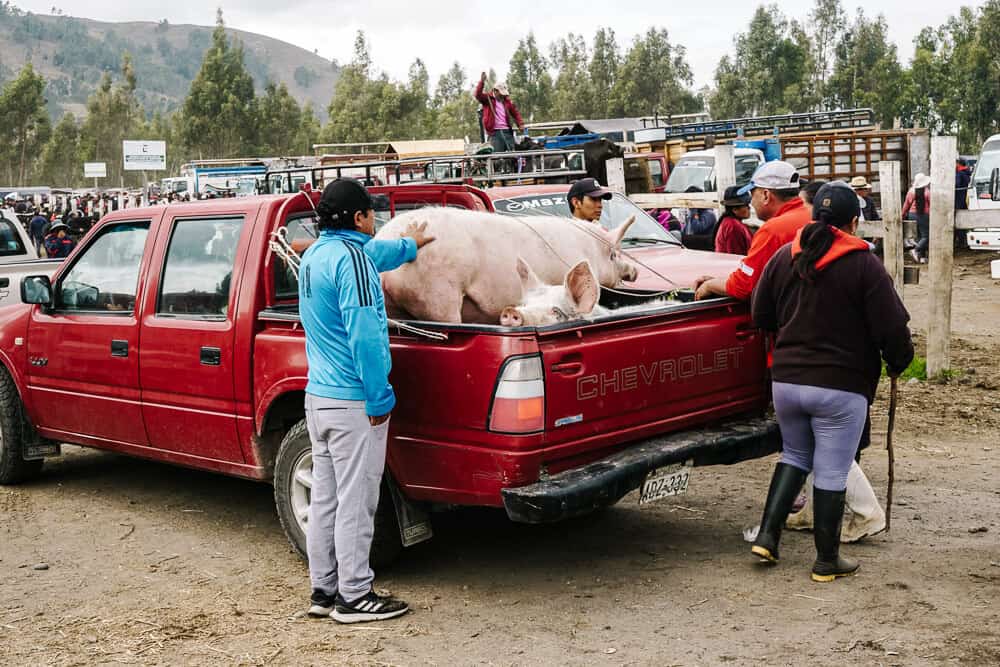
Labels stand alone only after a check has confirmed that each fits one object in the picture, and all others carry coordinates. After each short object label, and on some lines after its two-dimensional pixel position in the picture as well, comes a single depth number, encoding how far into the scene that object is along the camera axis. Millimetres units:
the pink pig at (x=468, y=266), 5195
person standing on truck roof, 14922
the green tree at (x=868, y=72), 65663
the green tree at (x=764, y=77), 70688
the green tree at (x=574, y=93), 79688
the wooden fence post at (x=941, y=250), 9445
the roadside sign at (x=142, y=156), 37312
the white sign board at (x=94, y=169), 55312
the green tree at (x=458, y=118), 84125
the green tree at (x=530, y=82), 85125
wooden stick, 5316
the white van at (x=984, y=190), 18906
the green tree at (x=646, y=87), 78562
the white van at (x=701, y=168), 20984
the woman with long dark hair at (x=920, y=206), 18516
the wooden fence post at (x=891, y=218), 9977
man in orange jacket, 5527
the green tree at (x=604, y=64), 82500
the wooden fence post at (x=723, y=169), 10945
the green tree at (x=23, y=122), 77500
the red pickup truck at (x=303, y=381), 4551
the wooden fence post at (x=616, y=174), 11984
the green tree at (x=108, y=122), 92688
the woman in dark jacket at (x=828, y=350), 4797
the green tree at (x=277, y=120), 80000
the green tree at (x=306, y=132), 84812
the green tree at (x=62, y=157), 88375
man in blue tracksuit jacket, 4461
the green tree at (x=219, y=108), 76688
